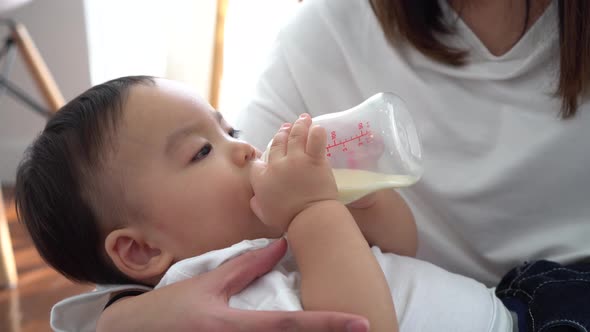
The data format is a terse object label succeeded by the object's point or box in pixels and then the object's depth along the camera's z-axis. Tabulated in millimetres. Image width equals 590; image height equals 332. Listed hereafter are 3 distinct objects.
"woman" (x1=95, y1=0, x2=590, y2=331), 1014
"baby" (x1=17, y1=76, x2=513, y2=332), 757
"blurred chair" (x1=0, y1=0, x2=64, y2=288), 2027
